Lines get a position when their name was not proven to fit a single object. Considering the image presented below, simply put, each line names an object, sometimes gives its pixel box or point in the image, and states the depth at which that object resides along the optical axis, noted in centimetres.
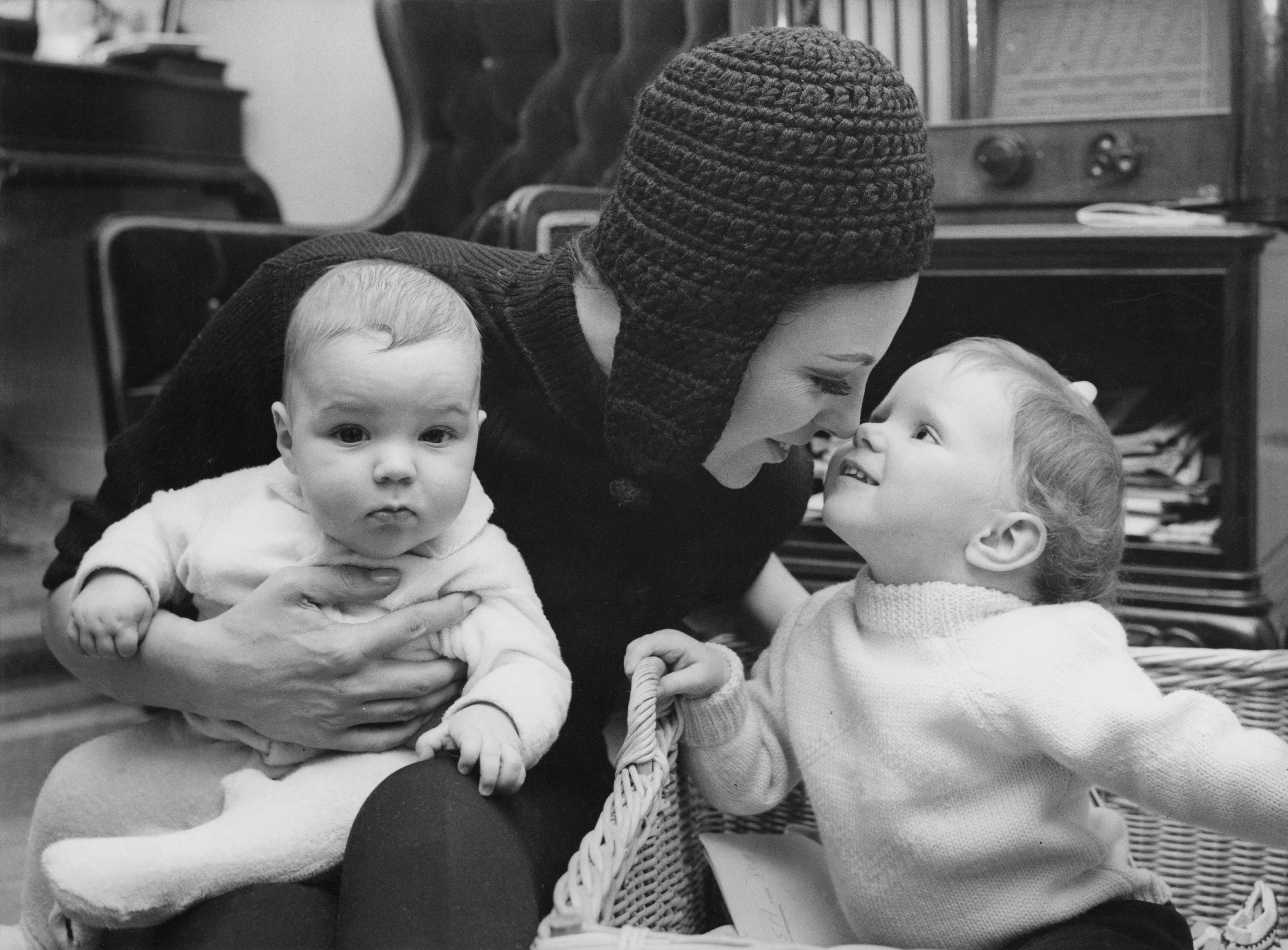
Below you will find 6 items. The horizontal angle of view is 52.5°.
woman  86
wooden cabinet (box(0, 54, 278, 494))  162
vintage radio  139
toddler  93
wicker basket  83
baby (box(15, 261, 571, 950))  88
